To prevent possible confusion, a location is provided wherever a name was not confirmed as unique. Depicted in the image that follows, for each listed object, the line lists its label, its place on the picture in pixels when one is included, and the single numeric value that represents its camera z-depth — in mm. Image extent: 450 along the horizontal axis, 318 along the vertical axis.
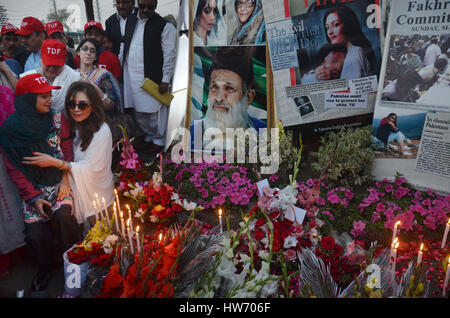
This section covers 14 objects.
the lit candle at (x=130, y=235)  2402
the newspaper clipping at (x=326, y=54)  4102
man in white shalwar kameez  4900
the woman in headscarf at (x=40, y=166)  2746
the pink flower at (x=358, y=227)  3051
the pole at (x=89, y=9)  4613
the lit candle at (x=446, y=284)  1993
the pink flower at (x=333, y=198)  3475
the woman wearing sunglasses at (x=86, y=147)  3035
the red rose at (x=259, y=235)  2386
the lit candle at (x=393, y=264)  1989
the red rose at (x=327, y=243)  2184
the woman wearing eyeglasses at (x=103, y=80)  3568
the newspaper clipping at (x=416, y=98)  3521
